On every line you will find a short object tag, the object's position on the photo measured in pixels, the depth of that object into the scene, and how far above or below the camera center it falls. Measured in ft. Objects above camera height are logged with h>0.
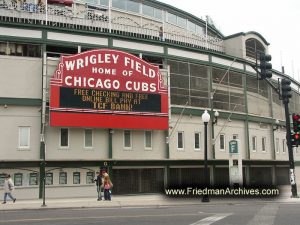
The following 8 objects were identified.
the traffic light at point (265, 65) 57.93 +13.68
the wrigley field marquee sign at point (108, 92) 86.74 +15.94
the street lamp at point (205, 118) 76.89 +8.26
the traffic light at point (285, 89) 73.05 +12.98
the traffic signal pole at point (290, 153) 81.60 +1.40
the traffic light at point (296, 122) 76.79 +7.20
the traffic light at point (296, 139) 78.28 +4.03
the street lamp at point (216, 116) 106.05 +12.02
